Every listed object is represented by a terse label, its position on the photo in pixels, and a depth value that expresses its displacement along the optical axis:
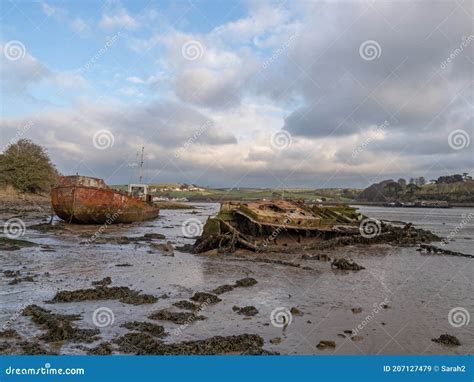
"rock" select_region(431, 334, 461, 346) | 6.82
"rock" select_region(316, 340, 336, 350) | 6.39
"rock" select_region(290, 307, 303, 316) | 8.21
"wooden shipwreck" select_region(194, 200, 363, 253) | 17.47
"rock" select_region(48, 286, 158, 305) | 8.48
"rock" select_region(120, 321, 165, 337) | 6.70
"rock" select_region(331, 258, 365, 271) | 13.95
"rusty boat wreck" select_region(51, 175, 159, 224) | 27.02
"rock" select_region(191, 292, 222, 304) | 8.93
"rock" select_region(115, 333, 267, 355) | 5.90
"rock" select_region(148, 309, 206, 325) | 7.46
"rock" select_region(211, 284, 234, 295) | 9.98
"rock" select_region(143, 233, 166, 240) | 22.15
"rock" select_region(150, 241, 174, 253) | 17.44
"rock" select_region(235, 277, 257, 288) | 10.82
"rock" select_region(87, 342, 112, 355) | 5.68
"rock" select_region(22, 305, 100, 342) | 6.15
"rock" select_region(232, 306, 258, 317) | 8.13
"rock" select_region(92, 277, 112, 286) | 10.14
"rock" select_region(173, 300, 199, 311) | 8.40
